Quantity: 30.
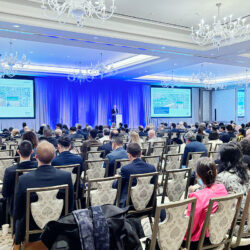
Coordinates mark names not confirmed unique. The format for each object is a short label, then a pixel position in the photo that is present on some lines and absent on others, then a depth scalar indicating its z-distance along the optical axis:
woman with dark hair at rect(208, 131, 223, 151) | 6.50
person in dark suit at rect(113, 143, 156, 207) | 3.14
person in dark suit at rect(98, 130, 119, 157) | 5.64
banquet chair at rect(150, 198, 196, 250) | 1.90
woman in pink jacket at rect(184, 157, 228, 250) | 2.19
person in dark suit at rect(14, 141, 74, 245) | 2.52
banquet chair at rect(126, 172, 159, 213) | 2.96
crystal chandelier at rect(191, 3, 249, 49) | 6.27
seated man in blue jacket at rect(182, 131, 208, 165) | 5.30
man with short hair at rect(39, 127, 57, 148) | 6.13
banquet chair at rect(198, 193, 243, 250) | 2.08
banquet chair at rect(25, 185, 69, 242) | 2.45
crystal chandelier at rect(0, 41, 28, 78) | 8.98
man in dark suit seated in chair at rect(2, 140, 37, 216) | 3.11
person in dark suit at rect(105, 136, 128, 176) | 4.41
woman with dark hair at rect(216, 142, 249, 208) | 2.62
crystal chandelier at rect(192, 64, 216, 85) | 13.36
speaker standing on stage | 17.77
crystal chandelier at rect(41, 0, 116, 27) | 4.66
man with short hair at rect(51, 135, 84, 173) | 3.97
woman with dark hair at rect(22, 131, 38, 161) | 4.58
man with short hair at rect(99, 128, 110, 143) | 7.84
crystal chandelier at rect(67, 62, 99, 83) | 12.02
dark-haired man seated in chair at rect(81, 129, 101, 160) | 5.89
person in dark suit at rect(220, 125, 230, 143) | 7.73
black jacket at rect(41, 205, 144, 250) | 1.38
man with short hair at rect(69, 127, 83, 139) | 8.43
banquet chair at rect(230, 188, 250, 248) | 2.36
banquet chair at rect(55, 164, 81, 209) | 3.46
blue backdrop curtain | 16.31
